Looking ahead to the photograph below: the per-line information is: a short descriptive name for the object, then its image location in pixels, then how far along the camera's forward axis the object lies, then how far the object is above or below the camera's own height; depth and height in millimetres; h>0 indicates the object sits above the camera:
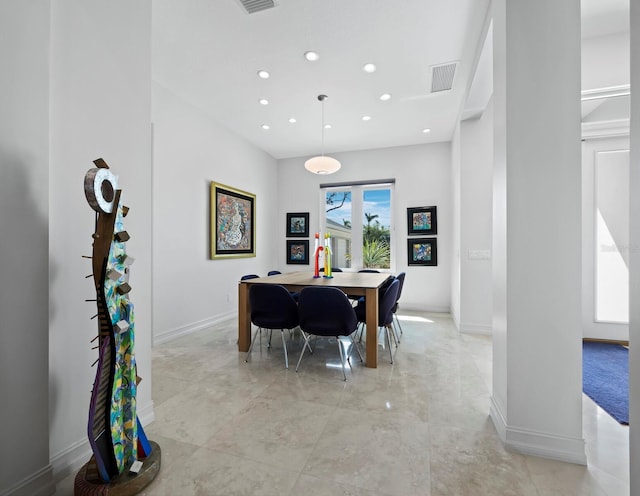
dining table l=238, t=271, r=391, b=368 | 2713 -395
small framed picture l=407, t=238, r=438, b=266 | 5199 -28
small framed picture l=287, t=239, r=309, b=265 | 5914 -45
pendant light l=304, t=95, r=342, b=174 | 3721 +1088
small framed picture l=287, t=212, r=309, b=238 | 5938 +497
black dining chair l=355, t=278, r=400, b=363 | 2793 -581
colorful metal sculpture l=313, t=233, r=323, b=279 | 3725 -162
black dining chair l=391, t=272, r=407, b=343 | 3141 -454
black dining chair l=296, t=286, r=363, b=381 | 2479 -548
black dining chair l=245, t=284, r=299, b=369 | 2668 -538
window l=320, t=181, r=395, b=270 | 5578 +511
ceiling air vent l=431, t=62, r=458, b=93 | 3020 +1889
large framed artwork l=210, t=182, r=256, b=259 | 4211 +423
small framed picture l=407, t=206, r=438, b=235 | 5184 +521
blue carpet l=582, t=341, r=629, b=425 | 2064 -1094
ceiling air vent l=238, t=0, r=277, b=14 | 2184 +1847
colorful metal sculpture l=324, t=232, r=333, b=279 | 3623 -145
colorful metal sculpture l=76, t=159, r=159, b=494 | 1198 -401
